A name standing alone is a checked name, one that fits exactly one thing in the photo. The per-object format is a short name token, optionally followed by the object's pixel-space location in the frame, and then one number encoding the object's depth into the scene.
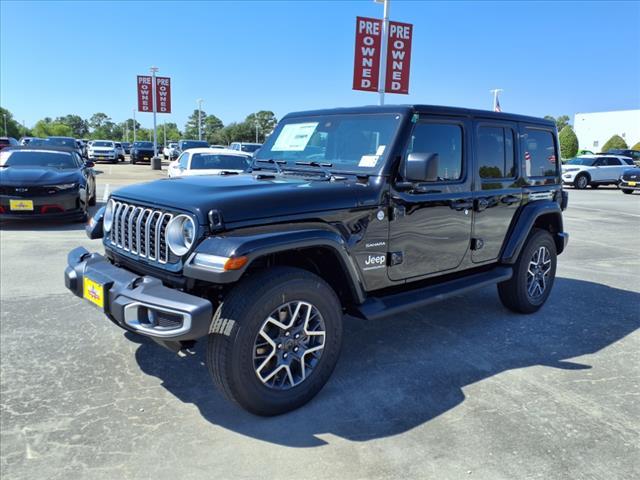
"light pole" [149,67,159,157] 34.12
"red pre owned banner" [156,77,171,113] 34.62
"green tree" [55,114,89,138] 139.80
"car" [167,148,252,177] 12.16
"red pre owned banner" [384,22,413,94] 15.06
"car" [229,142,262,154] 28.62
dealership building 57.19
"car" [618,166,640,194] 21.62
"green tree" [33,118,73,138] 103.51
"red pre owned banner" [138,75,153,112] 34.12
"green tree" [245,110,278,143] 99.25
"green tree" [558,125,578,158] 48.69
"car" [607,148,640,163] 34.91
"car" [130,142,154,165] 35.94
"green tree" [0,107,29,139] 85.62
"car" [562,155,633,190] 23.73
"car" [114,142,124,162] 37.25
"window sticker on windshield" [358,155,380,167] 3.62
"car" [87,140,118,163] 32.50
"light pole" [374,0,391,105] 14.74
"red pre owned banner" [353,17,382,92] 14.85
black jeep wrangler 2.81
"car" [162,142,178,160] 36.70
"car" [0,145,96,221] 8.56
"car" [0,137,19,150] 25.99
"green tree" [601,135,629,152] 51.59
